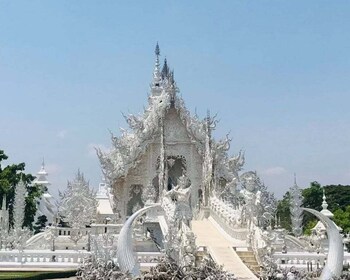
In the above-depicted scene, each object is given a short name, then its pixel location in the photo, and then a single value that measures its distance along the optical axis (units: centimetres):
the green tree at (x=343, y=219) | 3069
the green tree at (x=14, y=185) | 2828
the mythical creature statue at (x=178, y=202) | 1576
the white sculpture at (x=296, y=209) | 2081
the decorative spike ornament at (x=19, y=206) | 2139
